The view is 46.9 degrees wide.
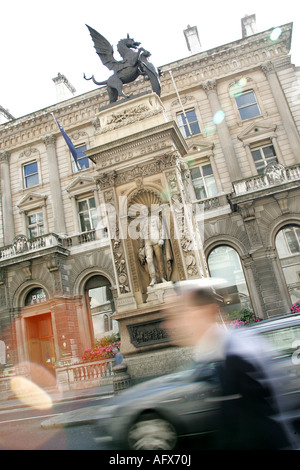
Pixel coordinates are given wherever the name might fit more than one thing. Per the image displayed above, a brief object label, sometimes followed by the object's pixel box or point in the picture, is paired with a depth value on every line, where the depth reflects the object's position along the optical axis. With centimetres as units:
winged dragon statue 1089
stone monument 831
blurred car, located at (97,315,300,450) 360
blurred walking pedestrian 311
